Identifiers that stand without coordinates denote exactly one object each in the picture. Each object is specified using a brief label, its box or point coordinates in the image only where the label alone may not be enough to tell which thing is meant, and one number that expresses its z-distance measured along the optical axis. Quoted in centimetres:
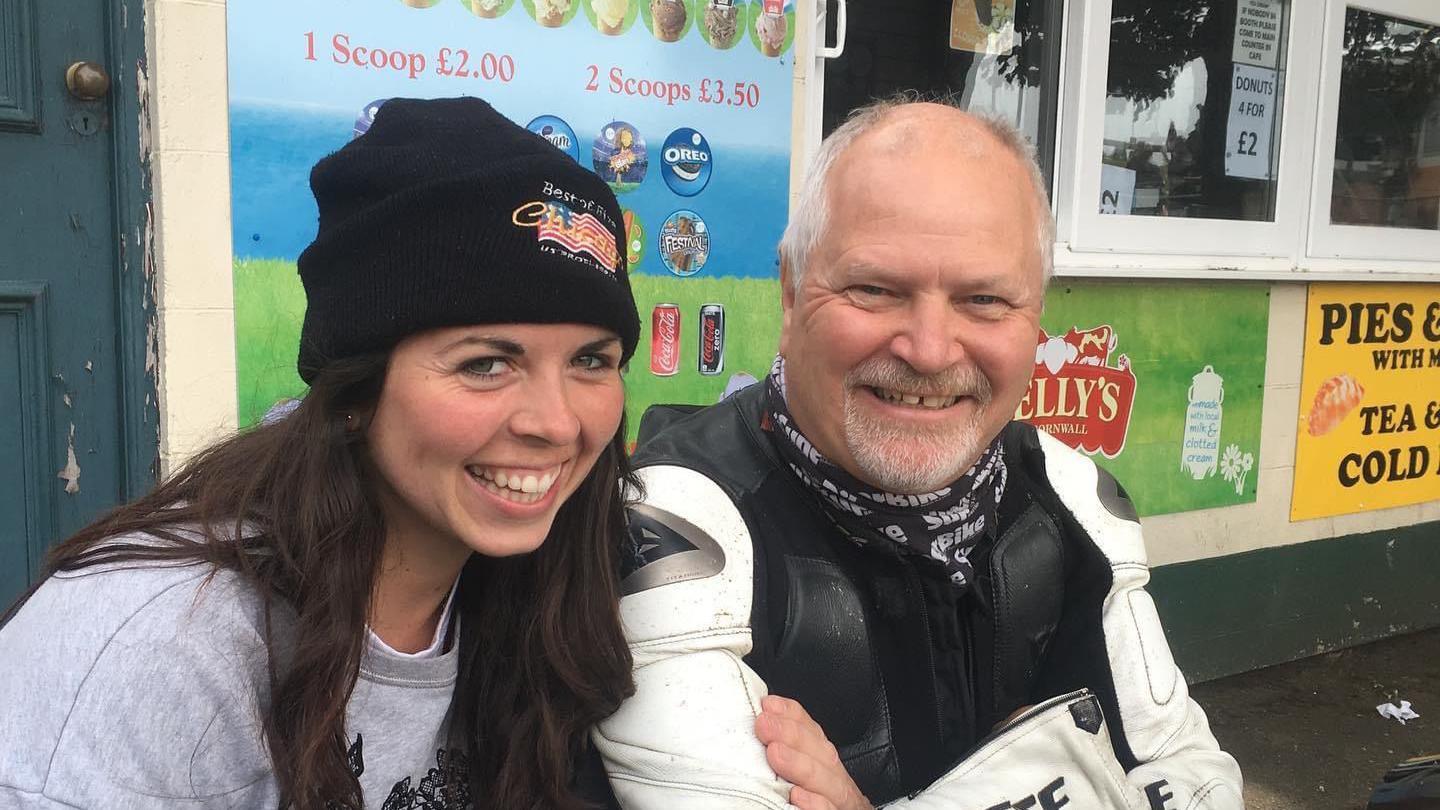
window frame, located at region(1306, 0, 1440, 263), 440
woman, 116
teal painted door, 249
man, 151
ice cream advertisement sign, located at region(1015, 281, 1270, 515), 392
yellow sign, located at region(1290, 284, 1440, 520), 454
